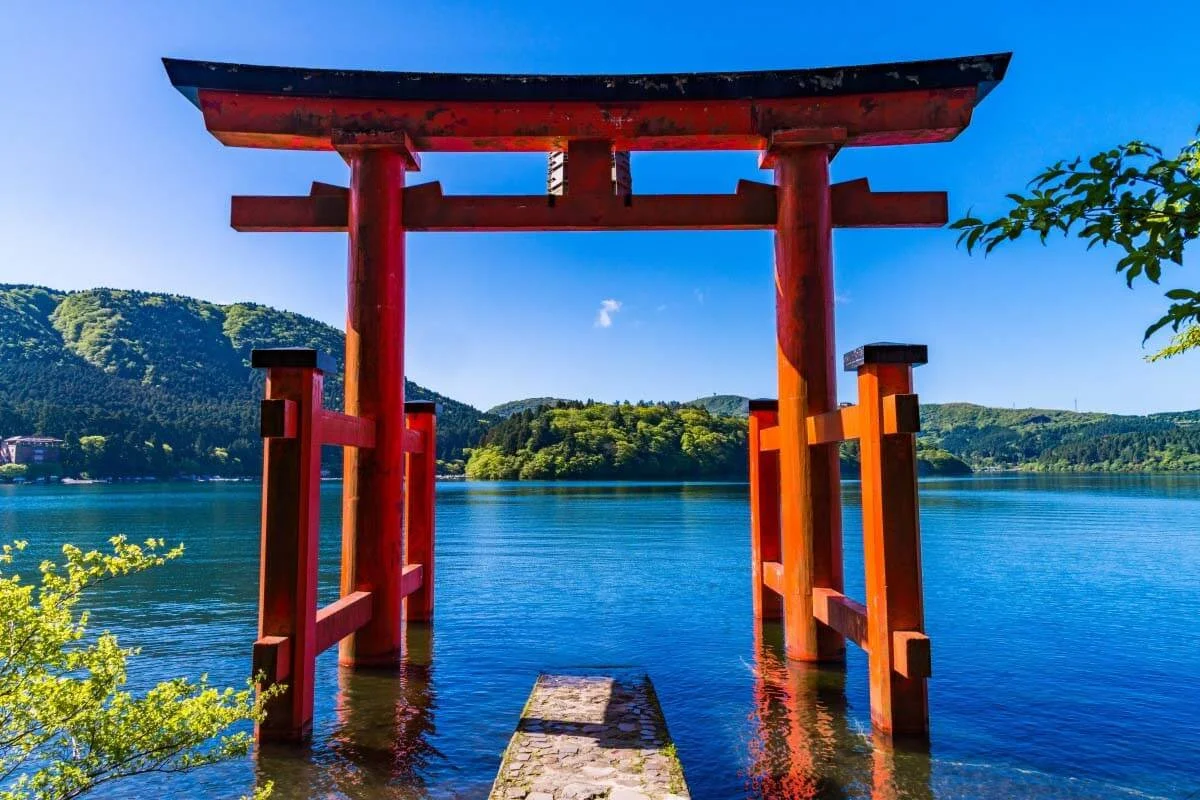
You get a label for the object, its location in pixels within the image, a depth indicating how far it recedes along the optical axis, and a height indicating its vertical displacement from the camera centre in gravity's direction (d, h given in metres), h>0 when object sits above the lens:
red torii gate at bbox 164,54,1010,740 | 7.84 +2.85
